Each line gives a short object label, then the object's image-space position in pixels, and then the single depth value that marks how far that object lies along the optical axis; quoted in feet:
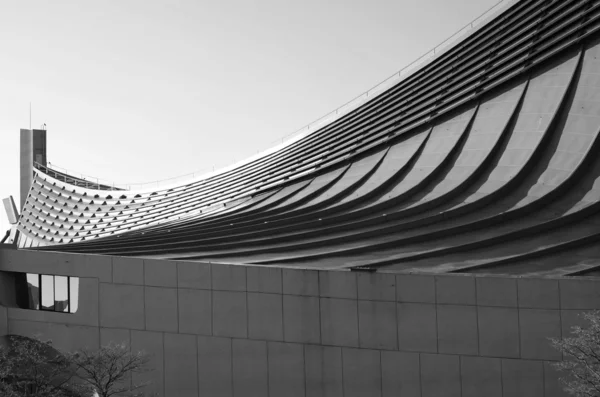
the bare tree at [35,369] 63.41
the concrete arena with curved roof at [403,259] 57.16
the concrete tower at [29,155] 215.31
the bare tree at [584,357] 46.83
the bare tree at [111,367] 62.08
